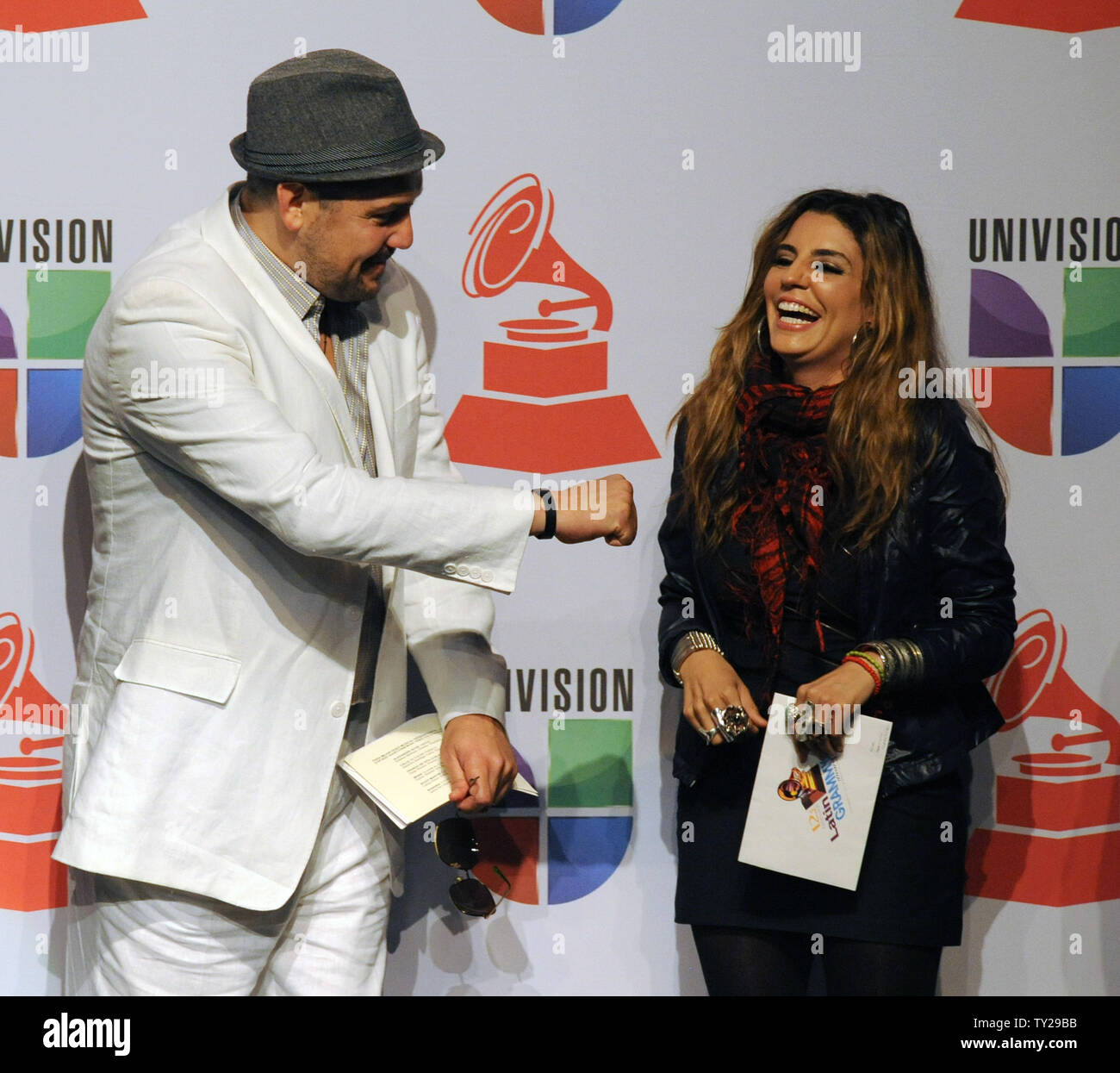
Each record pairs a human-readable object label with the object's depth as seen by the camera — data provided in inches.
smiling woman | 101.4
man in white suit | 90.1
